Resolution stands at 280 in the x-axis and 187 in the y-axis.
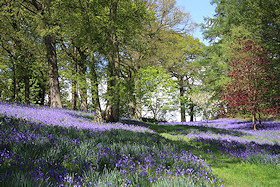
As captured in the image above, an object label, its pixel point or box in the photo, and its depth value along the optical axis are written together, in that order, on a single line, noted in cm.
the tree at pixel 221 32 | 2281
